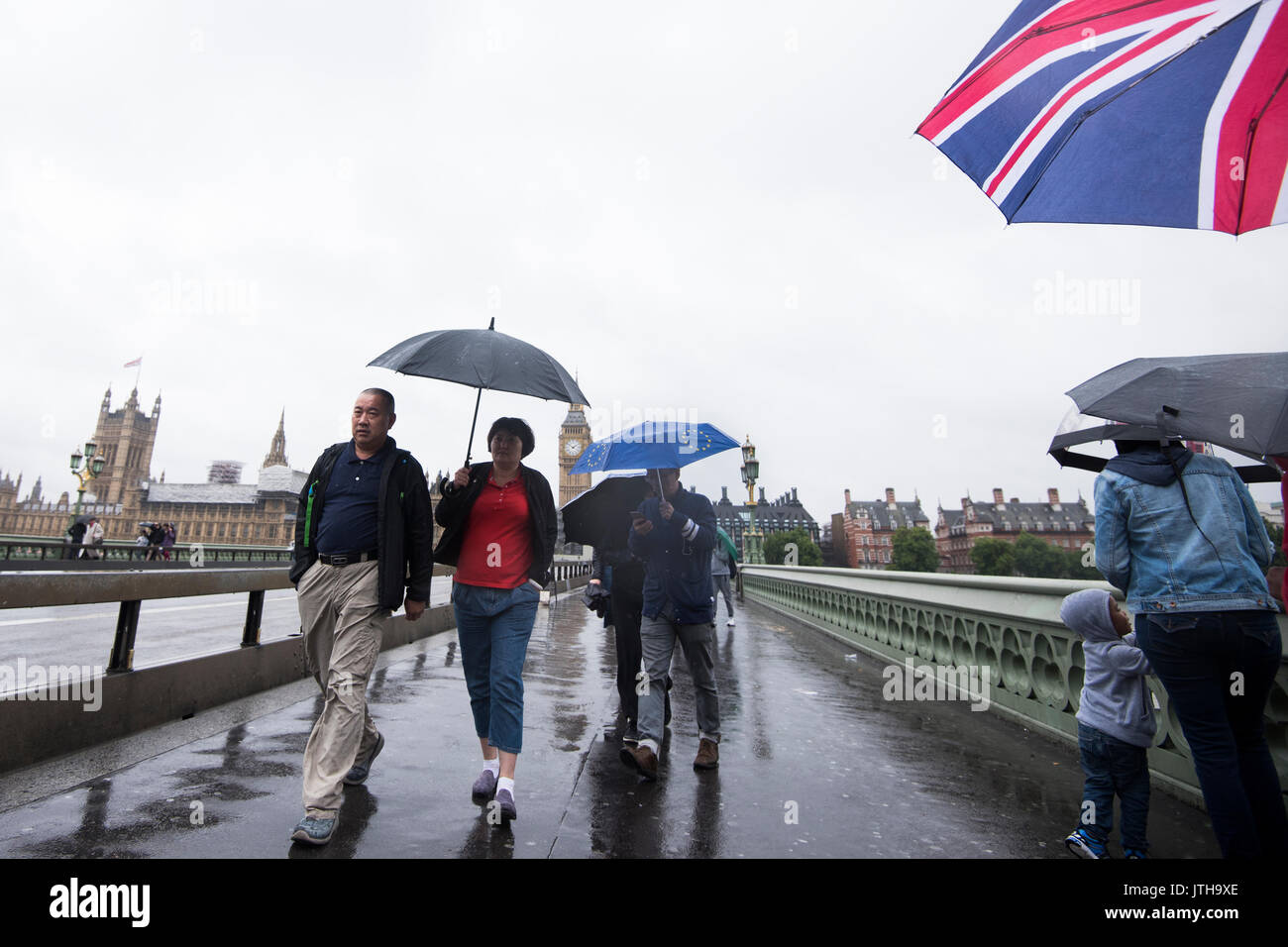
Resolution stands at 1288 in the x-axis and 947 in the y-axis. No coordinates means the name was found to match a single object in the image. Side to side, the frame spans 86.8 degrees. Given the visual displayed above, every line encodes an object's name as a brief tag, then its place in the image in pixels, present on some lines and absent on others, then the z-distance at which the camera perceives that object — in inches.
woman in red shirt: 136.8
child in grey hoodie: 116.9
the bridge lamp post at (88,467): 1272.1
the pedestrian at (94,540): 1042.7
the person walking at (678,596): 173.0
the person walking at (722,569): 494.0
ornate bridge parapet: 153.3
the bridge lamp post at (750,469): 801.6
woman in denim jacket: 102.4
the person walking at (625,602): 198.1
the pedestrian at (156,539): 1266.1
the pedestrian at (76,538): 1001.5
